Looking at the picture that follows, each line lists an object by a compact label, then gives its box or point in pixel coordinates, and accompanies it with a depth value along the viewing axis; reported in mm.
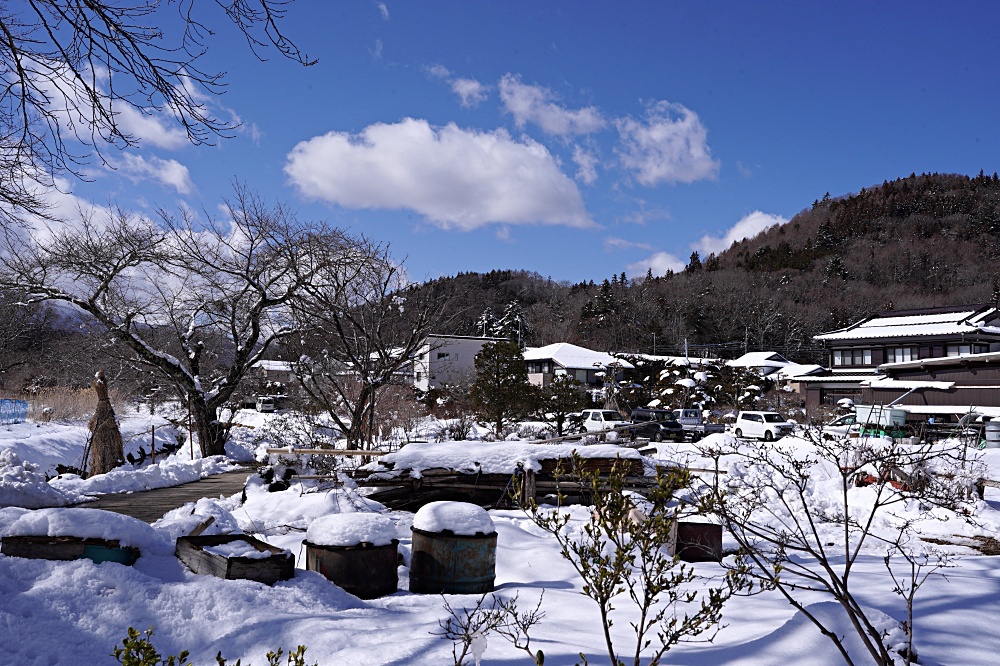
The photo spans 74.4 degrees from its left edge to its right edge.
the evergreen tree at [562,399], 29625
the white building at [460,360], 45438
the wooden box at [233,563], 5297
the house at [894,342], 42500
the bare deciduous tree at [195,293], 16547
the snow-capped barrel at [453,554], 6570
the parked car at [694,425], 30064
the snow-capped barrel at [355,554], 6184
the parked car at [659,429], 28147
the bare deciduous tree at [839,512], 3723
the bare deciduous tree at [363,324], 15430
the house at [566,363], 50000
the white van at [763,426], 28469
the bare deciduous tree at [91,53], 3980
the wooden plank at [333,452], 12782
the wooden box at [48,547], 5031
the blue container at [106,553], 5090
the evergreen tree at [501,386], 28438
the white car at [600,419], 30438
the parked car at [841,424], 22906
